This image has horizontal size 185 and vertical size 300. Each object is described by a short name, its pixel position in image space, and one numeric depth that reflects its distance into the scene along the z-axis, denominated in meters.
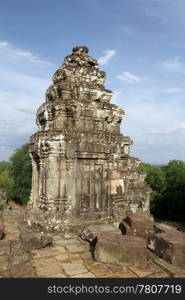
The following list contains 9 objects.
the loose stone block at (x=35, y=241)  4.08
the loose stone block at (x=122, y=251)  3.51
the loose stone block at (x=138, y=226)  4.46
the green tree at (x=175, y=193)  30.00
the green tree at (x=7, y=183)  26.06
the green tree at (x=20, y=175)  25.42
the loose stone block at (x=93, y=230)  4.59
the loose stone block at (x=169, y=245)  3.61
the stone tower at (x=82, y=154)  5.61
